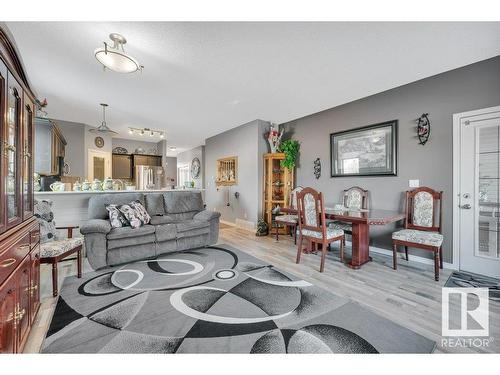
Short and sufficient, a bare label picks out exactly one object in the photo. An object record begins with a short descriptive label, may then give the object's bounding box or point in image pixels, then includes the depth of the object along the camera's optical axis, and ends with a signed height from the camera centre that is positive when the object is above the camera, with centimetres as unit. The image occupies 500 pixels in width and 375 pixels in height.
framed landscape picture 329 +58
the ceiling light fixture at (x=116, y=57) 196 +122
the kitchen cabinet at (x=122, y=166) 688 +65
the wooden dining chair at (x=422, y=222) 250 -50
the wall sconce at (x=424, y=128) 294 +79
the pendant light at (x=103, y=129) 369 +99
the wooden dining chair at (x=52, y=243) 204 -62
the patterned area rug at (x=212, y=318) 142 -107
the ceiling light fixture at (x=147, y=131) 561 +152
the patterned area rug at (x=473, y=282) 225 -109
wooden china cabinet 115 -16
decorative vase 480 +107
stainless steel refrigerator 665 +31
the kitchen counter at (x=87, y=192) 304 -10
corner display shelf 471 +0
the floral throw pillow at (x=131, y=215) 299 -43
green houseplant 455 +71
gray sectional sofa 265 -63
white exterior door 248 -10
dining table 251 -43
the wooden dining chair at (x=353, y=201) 345 -27
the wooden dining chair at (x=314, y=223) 266 -50
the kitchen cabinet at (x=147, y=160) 716 +89
